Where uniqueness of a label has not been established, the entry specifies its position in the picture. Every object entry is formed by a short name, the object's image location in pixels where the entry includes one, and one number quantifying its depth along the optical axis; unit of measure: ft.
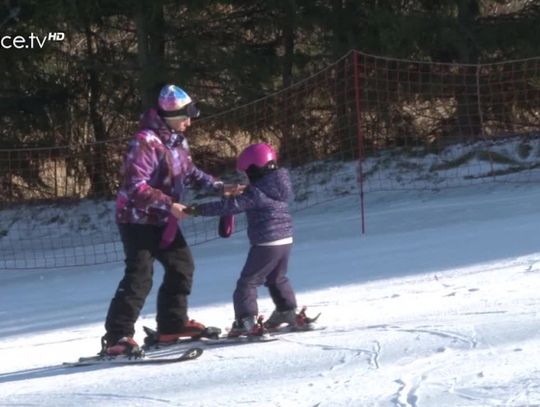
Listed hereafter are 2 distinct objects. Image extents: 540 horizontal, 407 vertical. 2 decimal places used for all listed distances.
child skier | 41.37
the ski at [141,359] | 40.37
